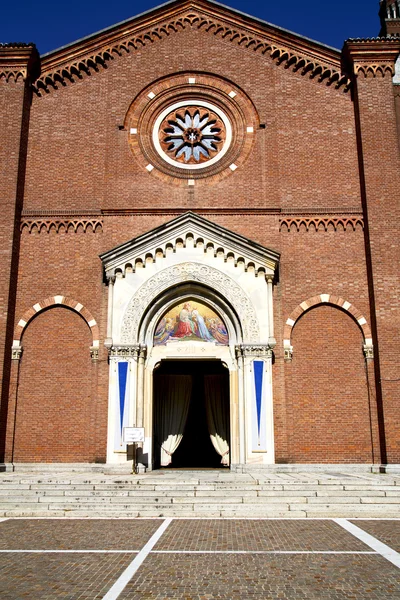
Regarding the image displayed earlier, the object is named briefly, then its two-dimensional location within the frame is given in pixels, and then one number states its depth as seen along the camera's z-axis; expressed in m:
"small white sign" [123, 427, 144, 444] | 14.76
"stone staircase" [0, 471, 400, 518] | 10.59
